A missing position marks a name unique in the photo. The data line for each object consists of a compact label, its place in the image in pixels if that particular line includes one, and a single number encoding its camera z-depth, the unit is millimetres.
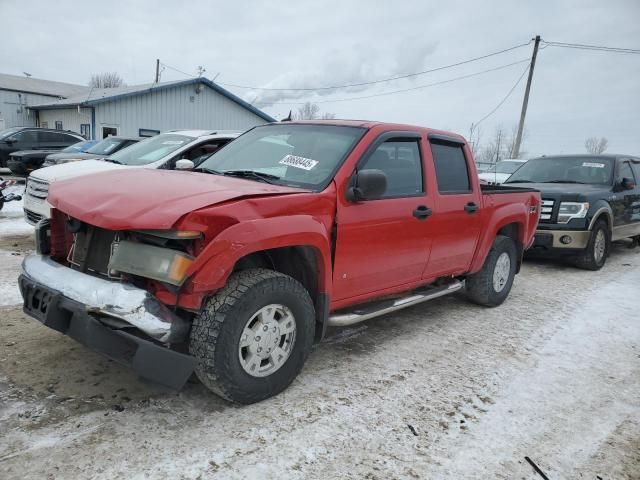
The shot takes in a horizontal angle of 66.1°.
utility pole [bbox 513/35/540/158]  24969
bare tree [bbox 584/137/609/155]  69750
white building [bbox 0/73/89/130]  31406
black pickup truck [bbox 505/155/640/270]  7758
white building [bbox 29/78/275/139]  23438
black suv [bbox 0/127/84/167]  16578
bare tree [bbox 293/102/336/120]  53766
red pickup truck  2707
